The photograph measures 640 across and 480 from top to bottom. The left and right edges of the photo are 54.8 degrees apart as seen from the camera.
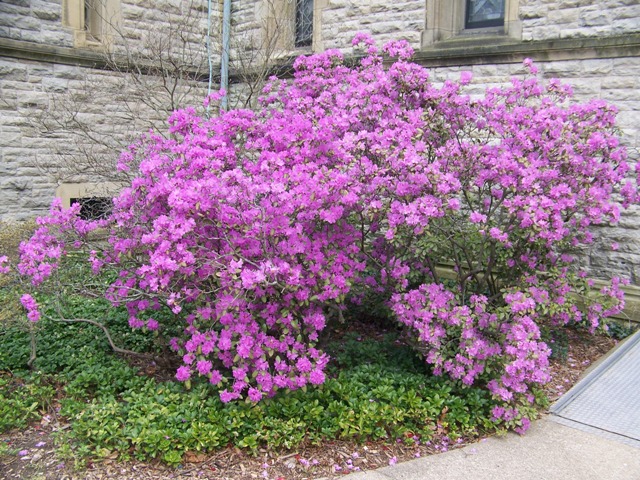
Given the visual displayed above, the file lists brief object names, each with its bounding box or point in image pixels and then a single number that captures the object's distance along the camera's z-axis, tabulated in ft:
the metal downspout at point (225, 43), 32.32
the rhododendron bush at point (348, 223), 13.08
